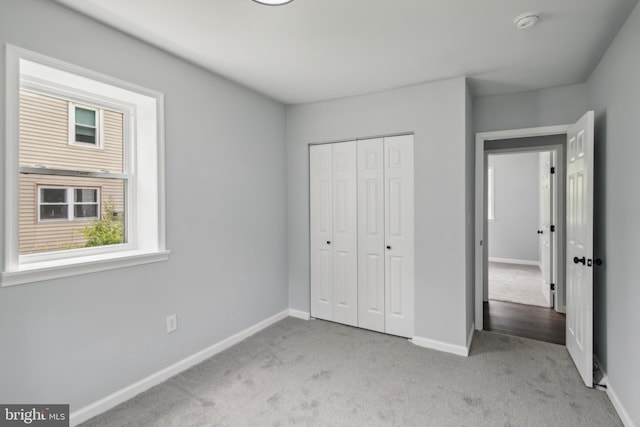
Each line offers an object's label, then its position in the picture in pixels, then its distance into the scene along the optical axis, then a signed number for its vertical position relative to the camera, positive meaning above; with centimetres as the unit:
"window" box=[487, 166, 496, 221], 726 +36
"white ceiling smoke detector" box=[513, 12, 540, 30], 190 +116
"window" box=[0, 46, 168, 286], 170 +28
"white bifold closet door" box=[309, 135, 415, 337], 321 -23
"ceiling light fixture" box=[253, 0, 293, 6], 172 +114
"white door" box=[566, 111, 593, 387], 233 -28
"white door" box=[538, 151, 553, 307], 420 -29
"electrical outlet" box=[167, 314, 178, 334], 247 -87
